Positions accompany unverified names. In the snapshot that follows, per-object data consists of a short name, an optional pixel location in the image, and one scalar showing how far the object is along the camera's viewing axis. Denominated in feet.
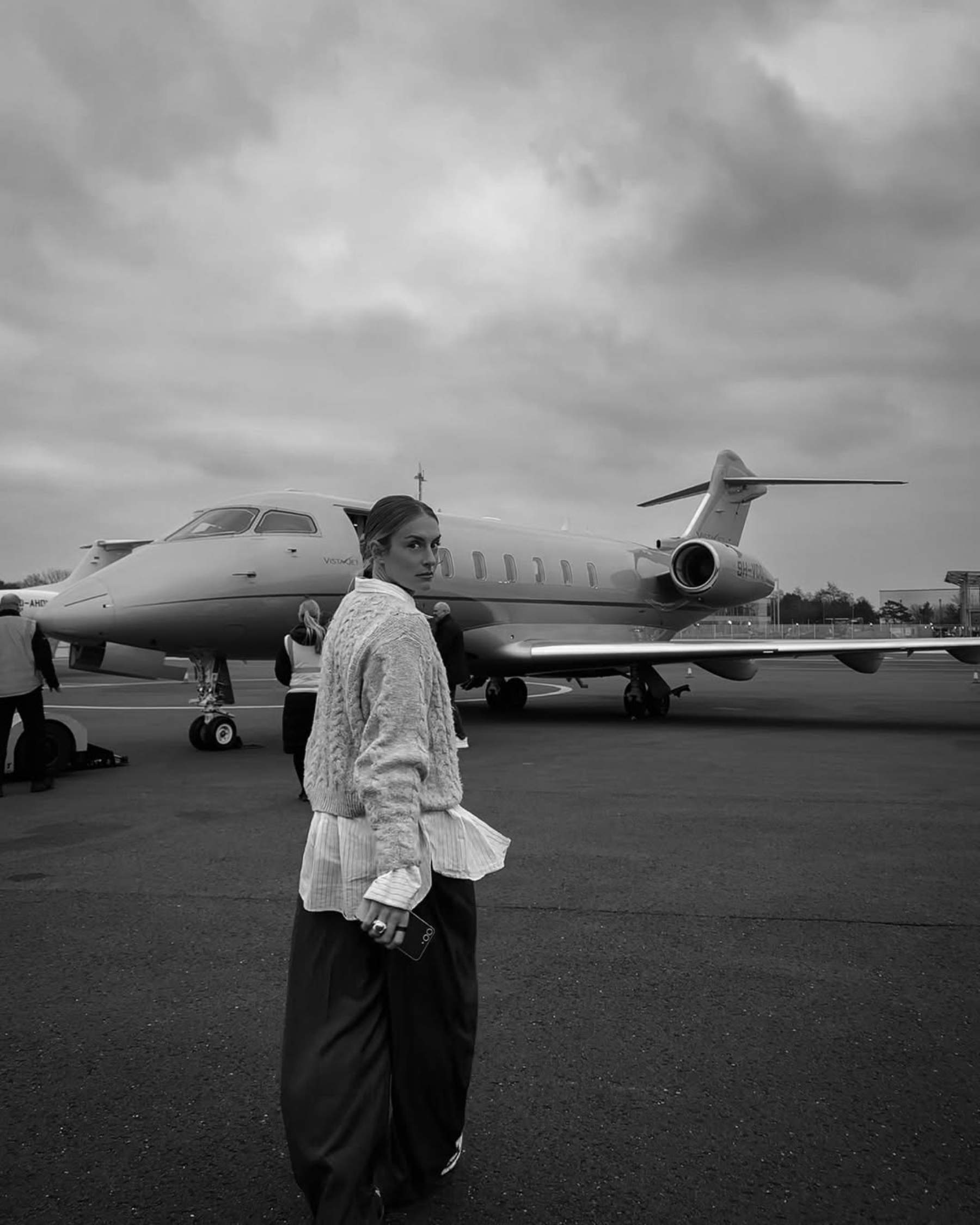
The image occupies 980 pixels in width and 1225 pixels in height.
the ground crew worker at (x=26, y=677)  27.66
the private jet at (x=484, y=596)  36.06
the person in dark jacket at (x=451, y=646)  25.08
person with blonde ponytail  23.47
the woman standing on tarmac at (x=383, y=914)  7.20
